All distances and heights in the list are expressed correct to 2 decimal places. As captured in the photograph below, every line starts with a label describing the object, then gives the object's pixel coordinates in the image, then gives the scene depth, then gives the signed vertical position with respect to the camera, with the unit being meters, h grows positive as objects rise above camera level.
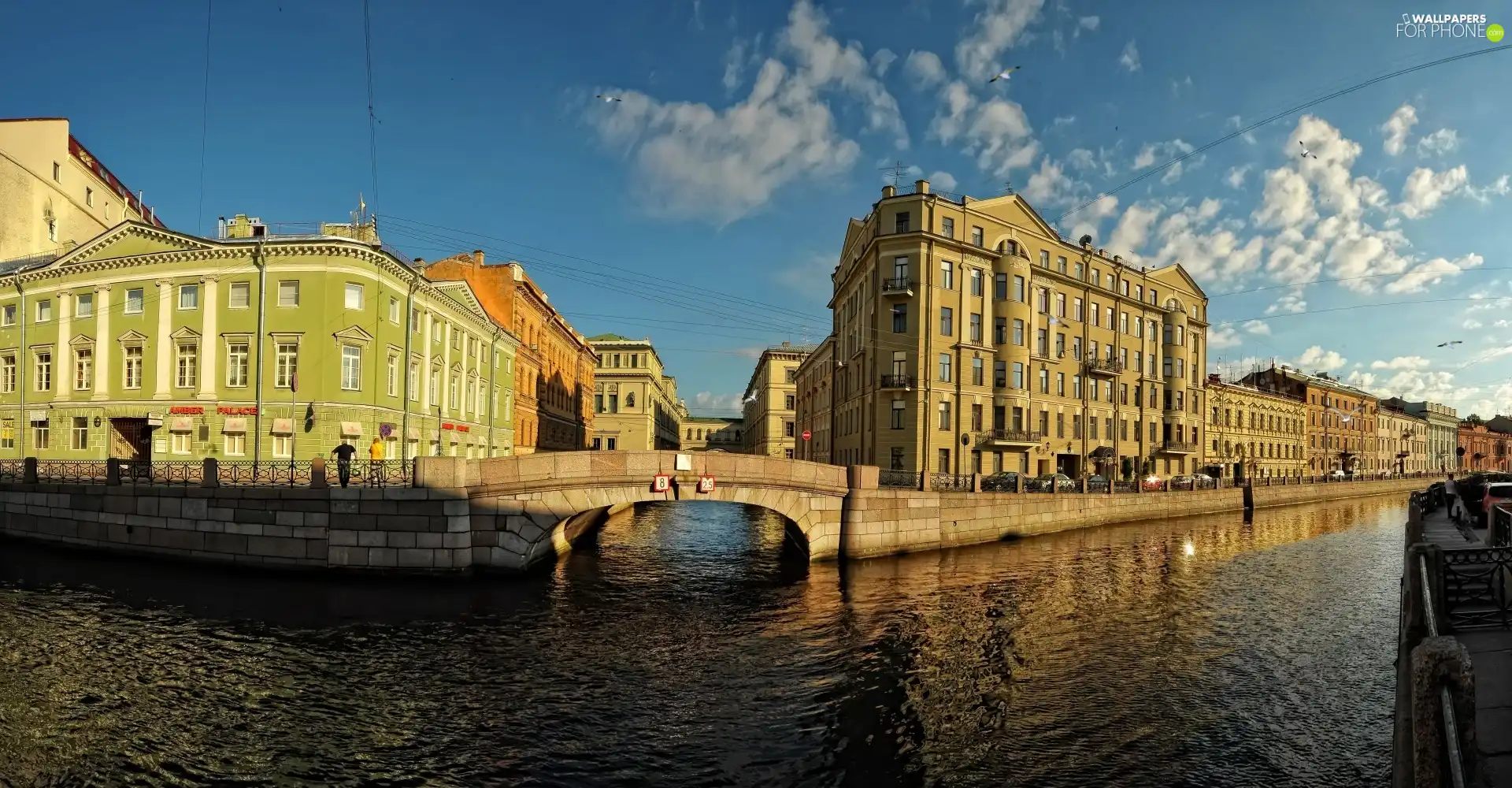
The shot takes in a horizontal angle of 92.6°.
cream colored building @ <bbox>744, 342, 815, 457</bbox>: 100.69 +4.29
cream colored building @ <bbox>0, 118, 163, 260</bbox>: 45.59 +15.58
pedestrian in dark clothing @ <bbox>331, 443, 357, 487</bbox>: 21.45 -1.12
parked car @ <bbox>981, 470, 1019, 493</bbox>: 36.75 -2.59
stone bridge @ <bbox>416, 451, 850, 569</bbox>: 21.55 -1.82
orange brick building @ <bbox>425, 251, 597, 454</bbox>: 54.66 +6.78
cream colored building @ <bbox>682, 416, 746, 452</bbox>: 158.75 -0.93
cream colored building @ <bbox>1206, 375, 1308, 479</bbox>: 78.81 +0.24
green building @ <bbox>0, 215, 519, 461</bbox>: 32.53 +3.58
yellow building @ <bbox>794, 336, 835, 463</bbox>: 69.25 +2.83
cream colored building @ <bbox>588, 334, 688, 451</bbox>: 93.56 +4.22
